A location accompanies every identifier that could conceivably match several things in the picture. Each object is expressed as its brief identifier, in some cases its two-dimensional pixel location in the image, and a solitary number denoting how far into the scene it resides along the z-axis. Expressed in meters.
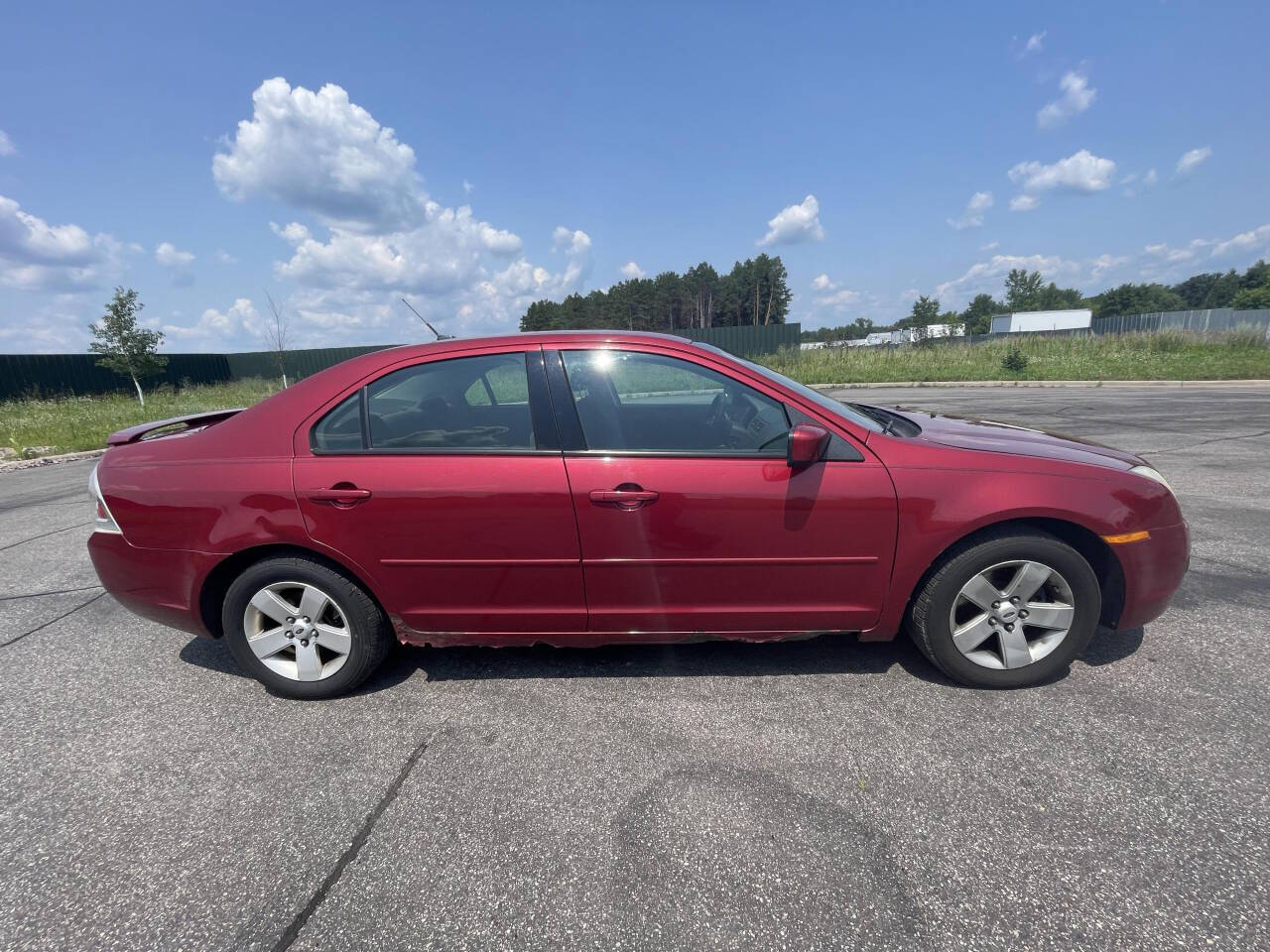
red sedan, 2.44
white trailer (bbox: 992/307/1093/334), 62.87
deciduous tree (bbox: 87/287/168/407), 22.50
